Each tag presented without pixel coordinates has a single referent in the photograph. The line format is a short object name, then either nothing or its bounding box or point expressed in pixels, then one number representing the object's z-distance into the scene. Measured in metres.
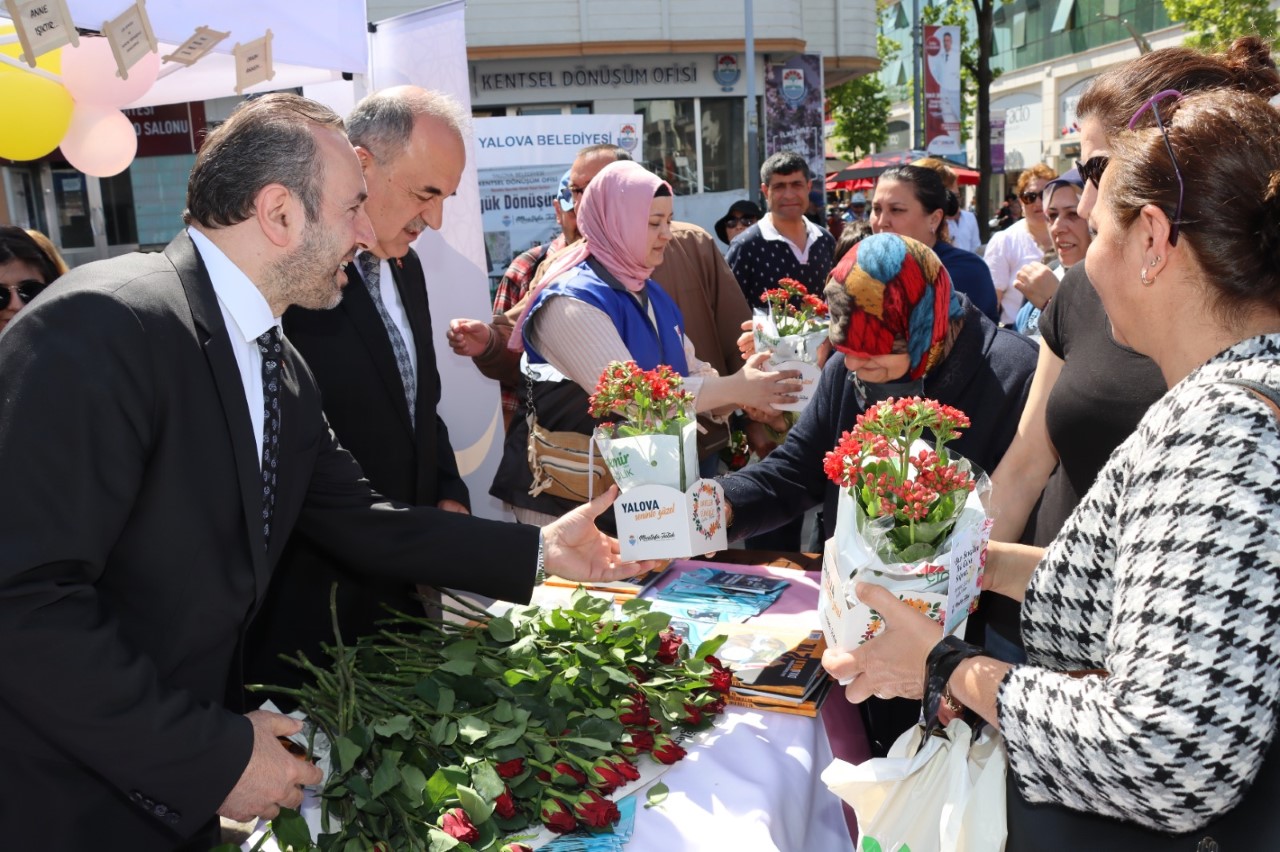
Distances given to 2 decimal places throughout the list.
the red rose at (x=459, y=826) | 1.44
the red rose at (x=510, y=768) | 1.58
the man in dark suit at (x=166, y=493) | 1.40
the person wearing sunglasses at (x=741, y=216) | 9.34
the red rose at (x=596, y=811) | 1.53
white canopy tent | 3.39
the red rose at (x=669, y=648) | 1.96
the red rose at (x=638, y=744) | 1.72
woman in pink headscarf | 2.89
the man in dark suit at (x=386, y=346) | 2.48
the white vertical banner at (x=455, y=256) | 4.76
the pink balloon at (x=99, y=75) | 3.70
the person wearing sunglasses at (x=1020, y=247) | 6.58
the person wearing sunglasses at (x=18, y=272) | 3.26
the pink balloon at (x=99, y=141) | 3.90
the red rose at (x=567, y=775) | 1.60
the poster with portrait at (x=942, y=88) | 20.59
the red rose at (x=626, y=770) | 1.64
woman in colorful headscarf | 2.36
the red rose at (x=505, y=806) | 1.53
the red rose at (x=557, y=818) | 1.54
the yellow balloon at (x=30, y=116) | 3.35
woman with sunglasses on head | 1.12
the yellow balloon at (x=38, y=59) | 3.36
